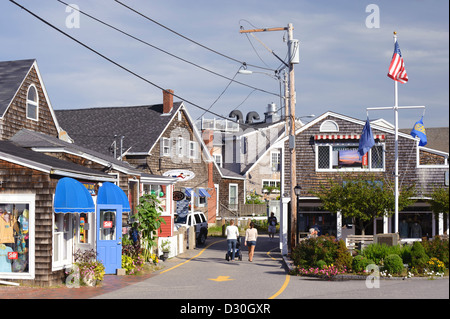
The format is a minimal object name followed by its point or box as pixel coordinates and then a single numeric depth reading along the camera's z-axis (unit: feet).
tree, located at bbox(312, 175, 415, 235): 95.91
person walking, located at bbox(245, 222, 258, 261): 90.74
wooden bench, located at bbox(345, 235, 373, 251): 84.89
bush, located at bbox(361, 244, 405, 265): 69.92
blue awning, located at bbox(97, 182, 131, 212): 70.18
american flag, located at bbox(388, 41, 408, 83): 82.16
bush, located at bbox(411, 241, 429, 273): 65.10
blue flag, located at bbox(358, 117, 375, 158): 95.25
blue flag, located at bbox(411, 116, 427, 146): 97.60
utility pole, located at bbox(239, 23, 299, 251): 92.38
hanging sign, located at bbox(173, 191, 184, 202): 113.33
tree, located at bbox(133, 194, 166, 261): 81.25
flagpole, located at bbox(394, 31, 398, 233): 81.13
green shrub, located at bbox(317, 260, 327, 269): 70.58
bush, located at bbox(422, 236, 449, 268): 64.49
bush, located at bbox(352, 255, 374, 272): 69.00
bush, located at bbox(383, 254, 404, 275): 65.41
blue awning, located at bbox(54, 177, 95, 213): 59.00
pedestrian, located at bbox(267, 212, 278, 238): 132.57
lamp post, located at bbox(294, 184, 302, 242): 90.76
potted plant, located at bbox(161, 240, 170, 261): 91.15
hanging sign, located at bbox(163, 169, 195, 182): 122.21
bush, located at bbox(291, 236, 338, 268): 72.09
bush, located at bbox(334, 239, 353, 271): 70.44
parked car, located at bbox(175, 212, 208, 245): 119.75
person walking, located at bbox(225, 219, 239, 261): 89.86
